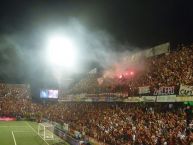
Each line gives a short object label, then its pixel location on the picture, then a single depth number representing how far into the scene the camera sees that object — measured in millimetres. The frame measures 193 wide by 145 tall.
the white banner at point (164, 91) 25531
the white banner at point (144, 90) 29203
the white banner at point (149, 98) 28031
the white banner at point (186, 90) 23172
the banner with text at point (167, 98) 25234
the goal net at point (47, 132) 33200
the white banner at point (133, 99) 30700
